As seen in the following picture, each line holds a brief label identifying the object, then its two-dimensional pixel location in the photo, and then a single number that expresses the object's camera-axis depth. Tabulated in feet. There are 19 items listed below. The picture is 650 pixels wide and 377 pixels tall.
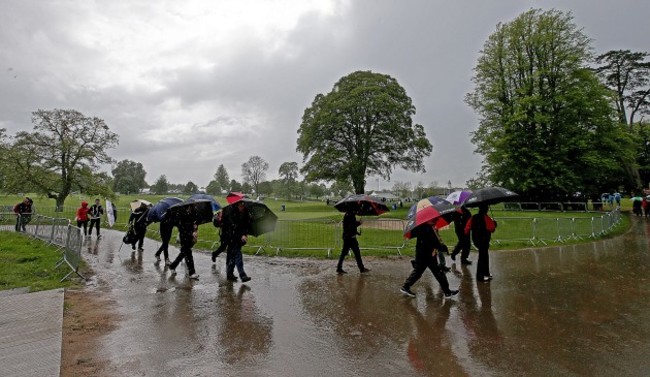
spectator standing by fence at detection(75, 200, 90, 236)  48.75
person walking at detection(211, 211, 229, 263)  27.61
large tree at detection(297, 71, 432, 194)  107.34
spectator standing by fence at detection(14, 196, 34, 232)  52.24
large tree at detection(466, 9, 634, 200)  86.38
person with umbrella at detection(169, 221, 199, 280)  27.07
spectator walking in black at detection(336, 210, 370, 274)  28.43
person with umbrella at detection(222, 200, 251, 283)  25.35
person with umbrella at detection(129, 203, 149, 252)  38.60
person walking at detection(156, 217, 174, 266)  31.95
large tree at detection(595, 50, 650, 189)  116.47
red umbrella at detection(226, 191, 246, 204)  26.16
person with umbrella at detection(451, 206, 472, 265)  31.41
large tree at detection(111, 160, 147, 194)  301.02
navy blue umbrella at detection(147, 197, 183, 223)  33.68
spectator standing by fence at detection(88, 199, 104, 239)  49.96
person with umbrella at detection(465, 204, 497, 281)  25.70
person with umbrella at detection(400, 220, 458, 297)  21.37
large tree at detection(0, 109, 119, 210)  98.84
